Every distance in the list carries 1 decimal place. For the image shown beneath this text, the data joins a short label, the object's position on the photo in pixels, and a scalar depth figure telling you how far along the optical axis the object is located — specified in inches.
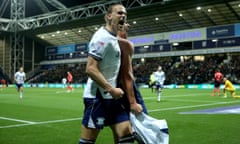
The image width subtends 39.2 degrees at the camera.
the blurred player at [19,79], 871.7
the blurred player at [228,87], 843.4
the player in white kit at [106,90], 149.5
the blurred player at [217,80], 935.3
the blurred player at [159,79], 716.7
